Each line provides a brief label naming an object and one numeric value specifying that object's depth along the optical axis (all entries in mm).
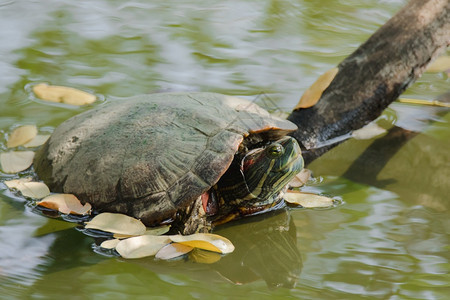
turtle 5172
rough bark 6734
